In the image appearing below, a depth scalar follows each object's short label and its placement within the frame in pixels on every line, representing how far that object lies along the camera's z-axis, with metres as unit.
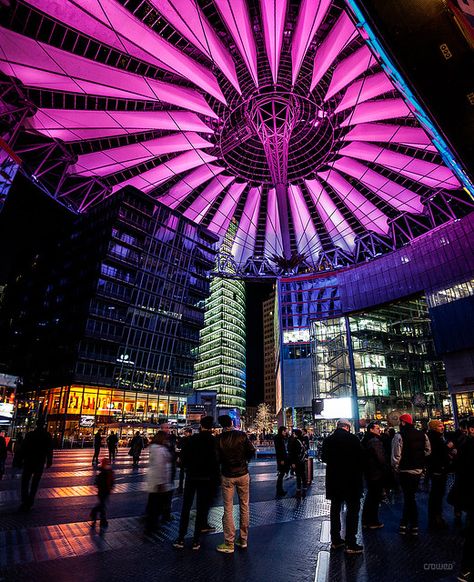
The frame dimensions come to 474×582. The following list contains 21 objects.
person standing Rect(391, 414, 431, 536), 6.04
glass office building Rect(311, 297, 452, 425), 42.19
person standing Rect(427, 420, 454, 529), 6.61
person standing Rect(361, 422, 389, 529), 6.48
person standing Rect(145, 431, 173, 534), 6.28
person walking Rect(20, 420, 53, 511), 8.11
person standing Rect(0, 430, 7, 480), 11.50
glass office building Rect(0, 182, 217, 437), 48.25
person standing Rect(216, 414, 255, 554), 5.10
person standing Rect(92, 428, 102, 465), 18.91
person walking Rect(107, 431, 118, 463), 19.42
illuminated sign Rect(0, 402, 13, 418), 31.23
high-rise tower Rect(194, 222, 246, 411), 106.00
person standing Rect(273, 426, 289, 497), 10.34
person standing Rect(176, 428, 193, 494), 10.26
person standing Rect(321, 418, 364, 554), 5.27
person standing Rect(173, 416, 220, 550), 5.51
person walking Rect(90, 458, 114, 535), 6.54
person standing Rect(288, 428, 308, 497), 10.62
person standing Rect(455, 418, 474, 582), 3.85
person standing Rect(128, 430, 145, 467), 20.70
